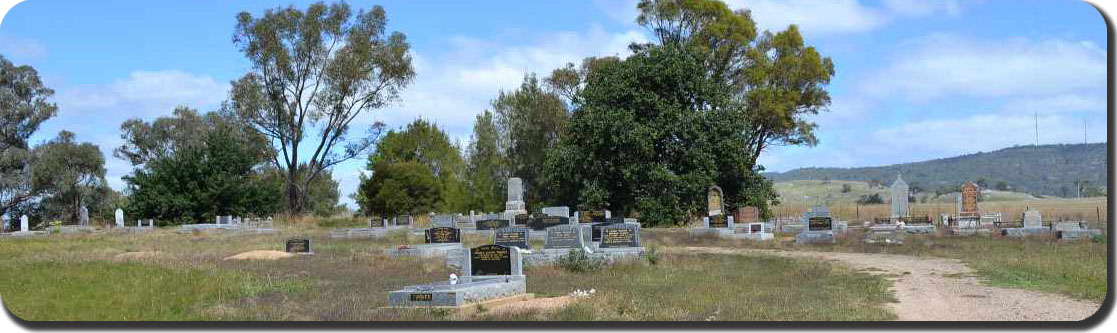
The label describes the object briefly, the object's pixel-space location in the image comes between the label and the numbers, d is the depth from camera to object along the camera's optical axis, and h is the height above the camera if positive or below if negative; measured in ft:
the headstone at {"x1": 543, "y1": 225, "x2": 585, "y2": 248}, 69.56 -3.07
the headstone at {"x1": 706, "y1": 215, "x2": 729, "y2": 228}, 113.19 -3.34
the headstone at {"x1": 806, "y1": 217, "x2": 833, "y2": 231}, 95.61 -3.32
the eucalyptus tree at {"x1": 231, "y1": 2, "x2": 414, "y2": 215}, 176.76 +25.50
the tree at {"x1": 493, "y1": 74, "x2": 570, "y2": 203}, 177.78 +13.03
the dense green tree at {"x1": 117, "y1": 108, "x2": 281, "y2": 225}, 161.48 +3.48
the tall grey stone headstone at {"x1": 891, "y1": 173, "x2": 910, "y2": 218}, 125.39 -1.15
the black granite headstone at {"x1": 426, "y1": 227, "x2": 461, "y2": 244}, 81.66 -3.12
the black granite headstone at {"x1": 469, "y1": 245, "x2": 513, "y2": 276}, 47.83 -3.21
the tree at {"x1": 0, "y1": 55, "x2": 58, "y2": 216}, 165.58 +16.68
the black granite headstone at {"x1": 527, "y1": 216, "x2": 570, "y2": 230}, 112.98 -3.00
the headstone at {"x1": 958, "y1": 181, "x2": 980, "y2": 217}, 120.78 -1.28
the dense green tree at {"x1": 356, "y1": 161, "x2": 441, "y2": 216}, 193.47 +2.33
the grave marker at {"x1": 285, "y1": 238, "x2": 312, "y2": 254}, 80.90 -3.79
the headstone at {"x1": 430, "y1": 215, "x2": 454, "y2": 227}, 125.80 -2.90
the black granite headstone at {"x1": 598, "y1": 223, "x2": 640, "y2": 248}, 70.49 -3.11
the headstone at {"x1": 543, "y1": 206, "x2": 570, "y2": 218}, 122.93 -1.80
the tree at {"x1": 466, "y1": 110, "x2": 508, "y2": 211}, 182.29 +6.14
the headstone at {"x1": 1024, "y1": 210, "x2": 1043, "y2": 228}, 99.09 -3.36
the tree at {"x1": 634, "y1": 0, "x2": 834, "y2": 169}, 159.53 +23.20
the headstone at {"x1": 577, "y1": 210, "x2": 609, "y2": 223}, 127.13 -2.80
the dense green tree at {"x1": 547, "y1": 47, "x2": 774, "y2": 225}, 133.69 +7.95
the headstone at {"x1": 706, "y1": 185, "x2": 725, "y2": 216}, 133.39 -1.08
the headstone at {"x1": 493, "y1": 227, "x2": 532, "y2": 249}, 74.23 -3.14
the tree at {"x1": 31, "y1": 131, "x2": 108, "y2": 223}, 169.68 +6.25
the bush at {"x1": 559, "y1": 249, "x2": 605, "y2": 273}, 60.59 -4.36
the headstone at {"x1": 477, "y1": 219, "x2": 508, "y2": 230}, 115.99 -3.27
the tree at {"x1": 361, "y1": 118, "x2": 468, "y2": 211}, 226.99 +12.49
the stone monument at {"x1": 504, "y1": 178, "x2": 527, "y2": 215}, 139.03 +0.09
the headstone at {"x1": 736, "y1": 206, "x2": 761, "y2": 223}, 128.77 -2.87
